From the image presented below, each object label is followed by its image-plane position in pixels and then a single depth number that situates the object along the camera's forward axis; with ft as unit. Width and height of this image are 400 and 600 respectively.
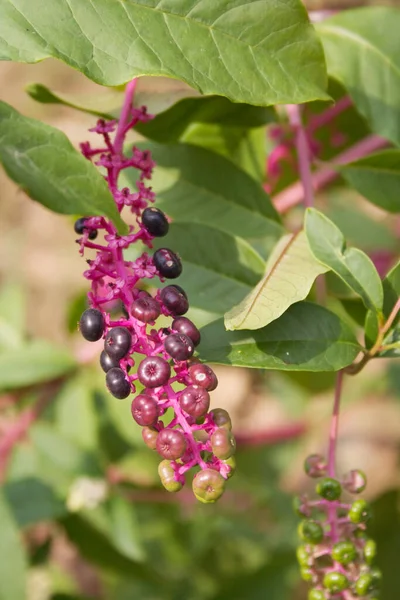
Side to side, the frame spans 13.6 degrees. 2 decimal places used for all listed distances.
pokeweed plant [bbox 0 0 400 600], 1.44
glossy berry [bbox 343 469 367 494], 1.57
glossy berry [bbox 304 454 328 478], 1.59
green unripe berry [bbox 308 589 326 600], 1.53
